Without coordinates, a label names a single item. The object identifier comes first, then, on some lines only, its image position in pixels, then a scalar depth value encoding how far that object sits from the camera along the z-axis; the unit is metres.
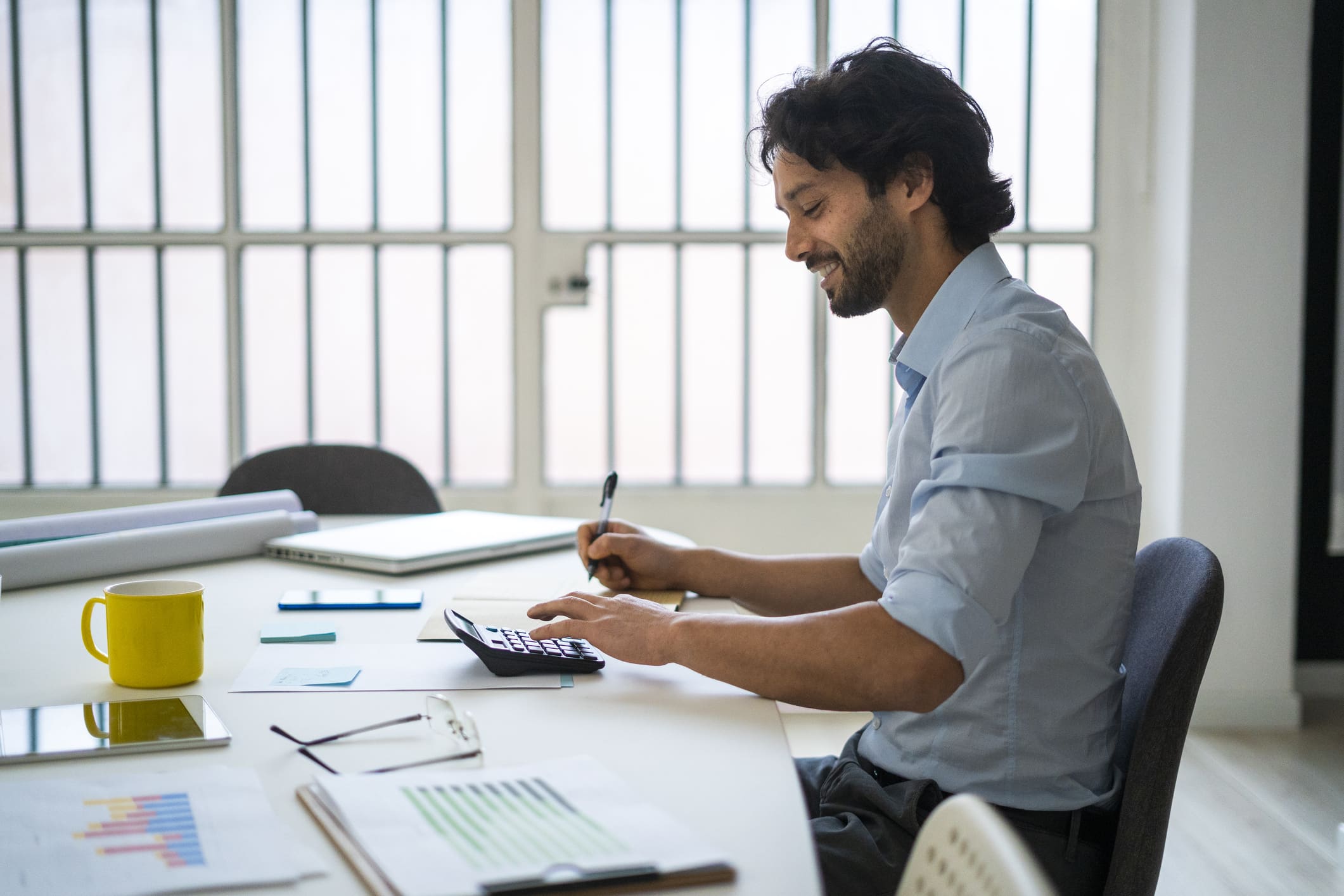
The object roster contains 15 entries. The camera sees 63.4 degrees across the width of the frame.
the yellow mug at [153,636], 1.09
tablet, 0.91
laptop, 1.73
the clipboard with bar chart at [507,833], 0.67
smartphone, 1.46
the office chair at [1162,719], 1.09
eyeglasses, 0.90
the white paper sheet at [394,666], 1.12
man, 1.05
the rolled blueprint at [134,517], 1.61
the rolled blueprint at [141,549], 1.54
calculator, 1.13
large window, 3.50
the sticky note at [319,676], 1.11
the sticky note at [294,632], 1.28
